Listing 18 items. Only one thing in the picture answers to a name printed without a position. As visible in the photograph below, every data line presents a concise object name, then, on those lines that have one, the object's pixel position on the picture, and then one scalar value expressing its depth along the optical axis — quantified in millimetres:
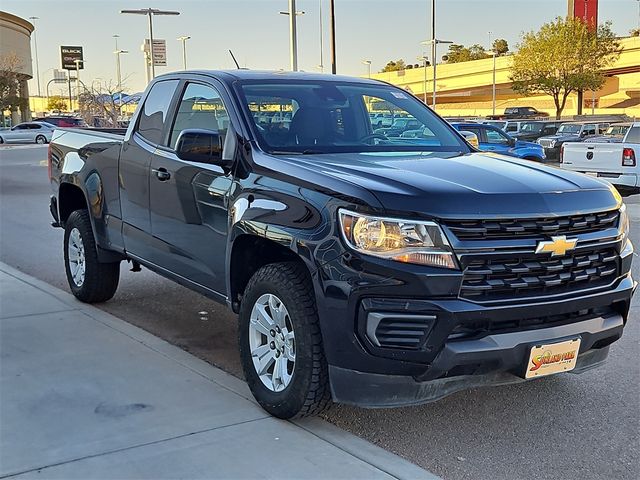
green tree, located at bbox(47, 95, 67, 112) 109888
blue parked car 18562
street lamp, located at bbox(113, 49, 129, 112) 31888
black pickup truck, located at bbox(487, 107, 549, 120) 54088
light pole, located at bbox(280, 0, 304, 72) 20177
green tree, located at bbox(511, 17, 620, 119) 50125
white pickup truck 14094
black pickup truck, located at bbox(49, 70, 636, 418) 3568
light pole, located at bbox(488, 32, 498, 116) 70888
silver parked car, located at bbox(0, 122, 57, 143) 43438
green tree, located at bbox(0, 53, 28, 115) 55919
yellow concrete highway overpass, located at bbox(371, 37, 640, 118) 69312
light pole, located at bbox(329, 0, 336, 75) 29427
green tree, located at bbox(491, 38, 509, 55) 95250
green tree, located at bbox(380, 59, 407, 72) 111188
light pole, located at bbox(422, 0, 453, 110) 48031
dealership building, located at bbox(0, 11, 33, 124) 69619
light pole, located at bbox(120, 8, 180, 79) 30725
